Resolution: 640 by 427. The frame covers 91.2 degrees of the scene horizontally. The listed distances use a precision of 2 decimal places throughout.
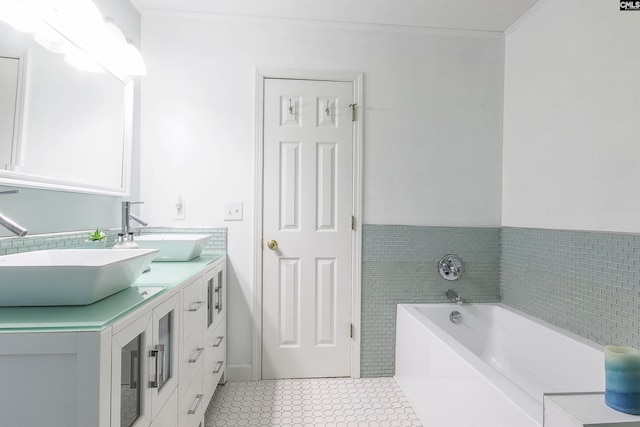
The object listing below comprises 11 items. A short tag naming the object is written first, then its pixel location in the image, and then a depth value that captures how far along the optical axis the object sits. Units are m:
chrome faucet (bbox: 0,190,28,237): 0.88
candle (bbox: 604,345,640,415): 0.66
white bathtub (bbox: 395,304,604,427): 1.14
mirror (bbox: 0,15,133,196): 1.08
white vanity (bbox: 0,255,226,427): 0.68
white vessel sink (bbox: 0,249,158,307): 0.77
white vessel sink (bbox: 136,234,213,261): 1.61
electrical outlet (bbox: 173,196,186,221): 2.05
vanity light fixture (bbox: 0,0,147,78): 1.13
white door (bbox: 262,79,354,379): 2.11
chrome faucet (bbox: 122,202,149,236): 1.61
